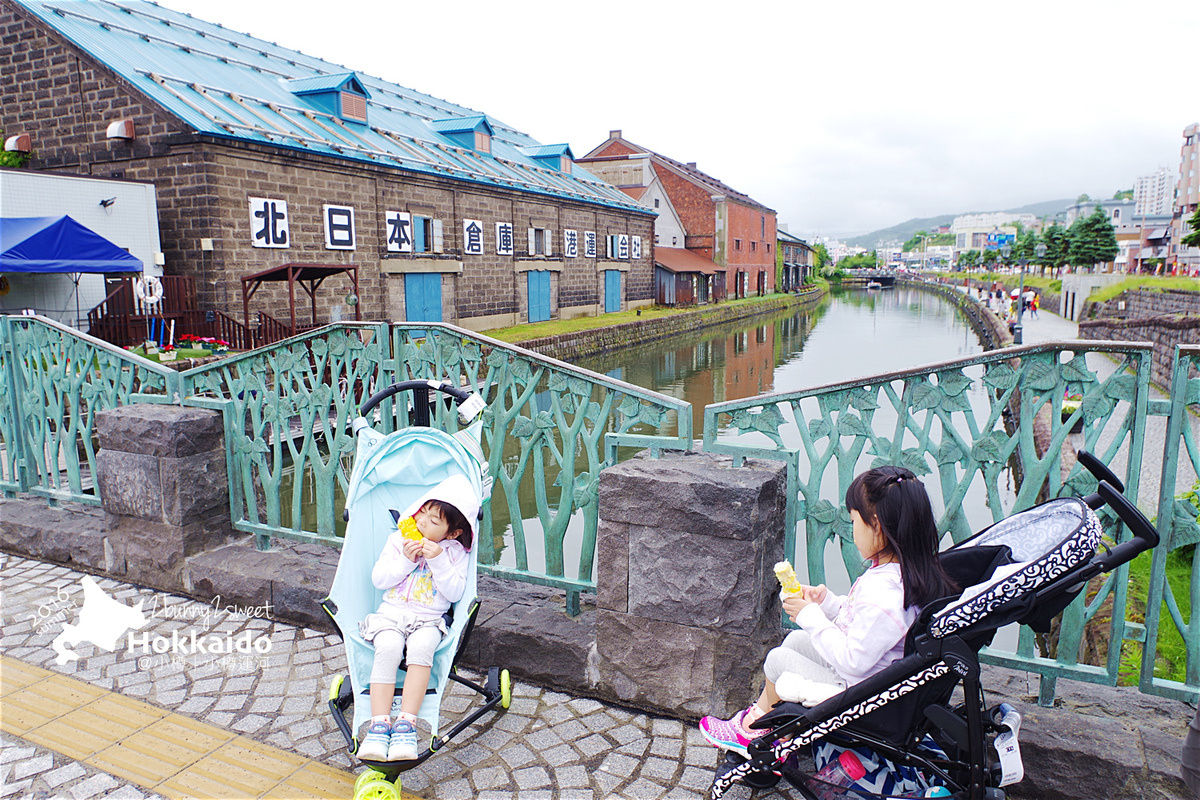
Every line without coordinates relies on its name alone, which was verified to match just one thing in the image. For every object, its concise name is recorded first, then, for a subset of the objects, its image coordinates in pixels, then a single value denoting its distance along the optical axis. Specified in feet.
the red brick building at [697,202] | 141.69
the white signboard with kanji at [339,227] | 56.54
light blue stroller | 9.77
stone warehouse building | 48.37
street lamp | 67.21
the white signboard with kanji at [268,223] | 50.34
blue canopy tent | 36.96
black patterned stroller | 6.83
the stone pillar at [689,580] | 9.52
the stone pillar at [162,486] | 13.82
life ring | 44.60
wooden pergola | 46.85
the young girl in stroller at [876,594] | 7.54
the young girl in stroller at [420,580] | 9.24
